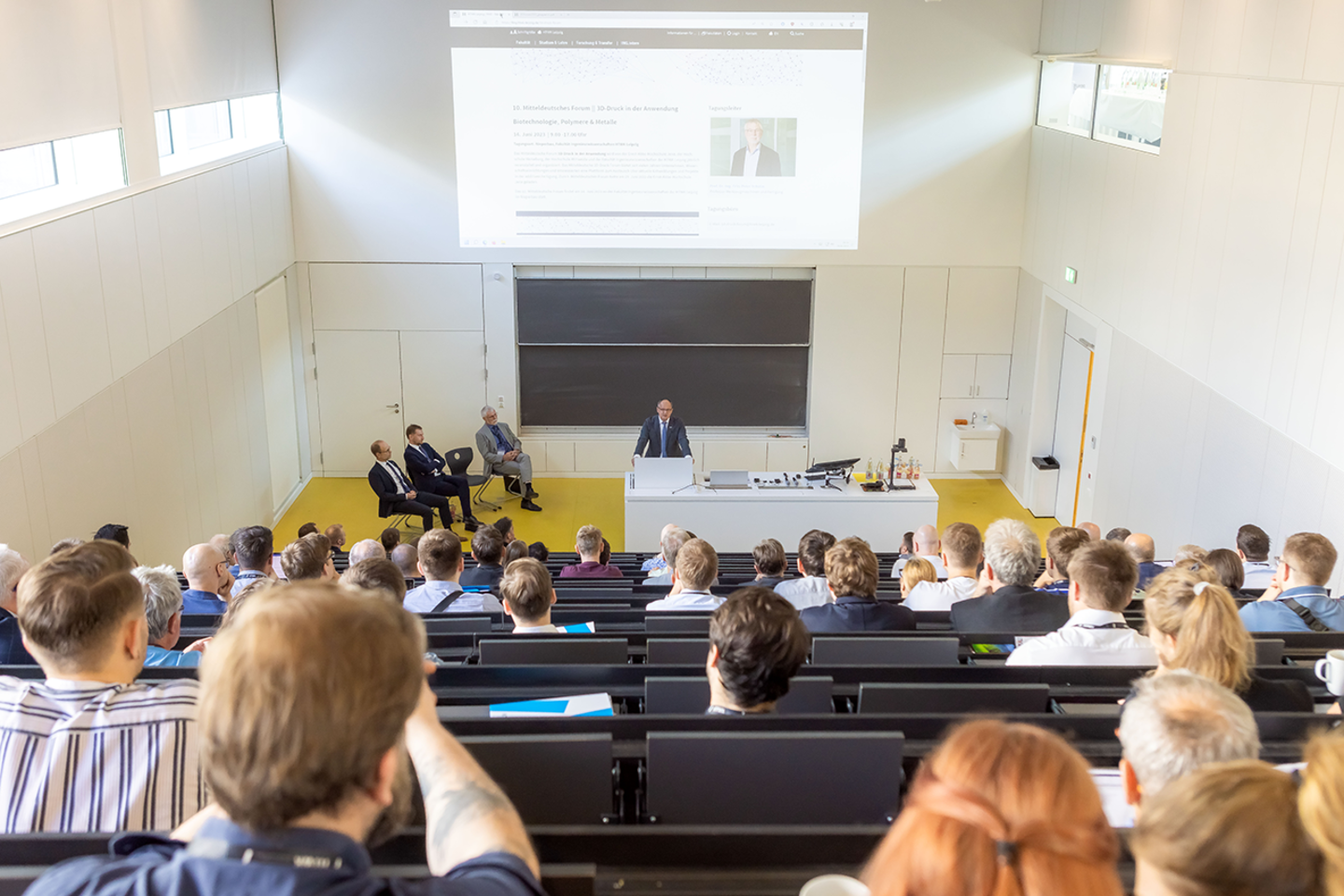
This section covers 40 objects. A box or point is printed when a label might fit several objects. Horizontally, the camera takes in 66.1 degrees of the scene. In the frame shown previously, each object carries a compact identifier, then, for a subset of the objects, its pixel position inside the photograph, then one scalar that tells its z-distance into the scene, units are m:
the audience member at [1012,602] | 4.76
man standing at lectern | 10.46
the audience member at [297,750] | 1.08
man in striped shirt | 1.95
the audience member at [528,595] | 4.27
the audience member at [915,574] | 5.86
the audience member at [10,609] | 4.11
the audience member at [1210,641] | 2.97
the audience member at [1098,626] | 3.91
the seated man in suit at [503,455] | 11.27
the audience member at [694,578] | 5.15
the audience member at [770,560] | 5.91
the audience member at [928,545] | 7.22
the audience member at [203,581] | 5.09
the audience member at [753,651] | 2.67
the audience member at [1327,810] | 1.26
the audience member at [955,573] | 5.47
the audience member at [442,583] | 5.39
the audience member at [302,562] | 5.11
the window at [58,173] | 6.41
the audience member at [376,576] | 4.07
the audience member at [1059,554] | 5.66
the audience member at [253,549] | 5.62
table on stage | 9.66
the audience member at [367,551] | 6.15
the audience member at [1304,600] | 4.85
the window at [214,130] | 8.70
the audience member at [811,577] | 5.49
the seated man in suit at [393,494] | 10.28
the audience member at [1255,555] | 6.06
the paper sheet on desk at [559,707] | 2.88
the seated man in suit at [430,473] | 10.52
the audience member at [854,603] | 4.58
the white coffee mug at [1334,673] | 3.38
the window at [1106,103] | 8.52
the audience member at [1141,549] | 6.39
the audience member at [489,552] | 6.27
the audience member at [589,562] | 6.92
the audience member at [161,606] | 3.73
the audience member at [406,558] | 7.05
